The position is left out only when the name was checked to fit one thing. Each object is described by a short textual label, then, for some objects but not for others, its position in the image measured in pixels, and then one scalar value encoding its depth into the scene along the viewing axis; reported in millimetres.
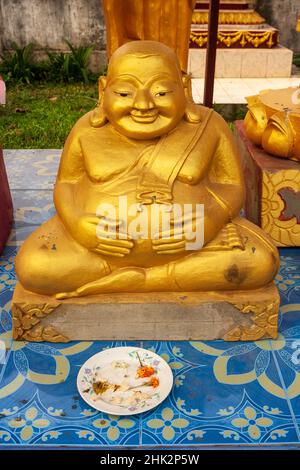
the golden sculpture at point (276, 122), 3121
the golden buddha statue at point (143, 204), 2240
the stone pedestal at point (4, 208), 3192
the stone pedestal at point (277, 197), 3105
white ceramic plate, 2039
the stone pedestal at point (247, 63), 6848
